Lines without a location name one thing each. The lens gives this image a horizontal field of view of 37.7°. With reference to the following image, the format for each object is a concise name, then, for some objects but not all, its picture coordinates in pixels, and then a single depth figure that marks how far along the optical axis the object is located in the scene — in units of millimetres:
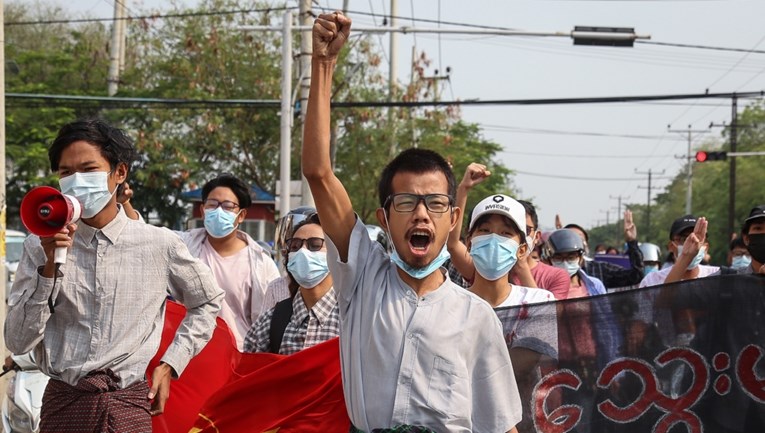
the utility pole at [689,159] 74188
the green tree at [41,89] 30359
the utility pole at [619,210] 137025
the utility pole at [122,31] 34644
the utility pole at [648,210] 107338
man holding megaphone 3959
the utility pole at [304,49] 21484
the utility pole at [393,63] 31031
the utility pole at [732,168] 50438
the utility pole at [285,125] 21781
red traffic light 34688
